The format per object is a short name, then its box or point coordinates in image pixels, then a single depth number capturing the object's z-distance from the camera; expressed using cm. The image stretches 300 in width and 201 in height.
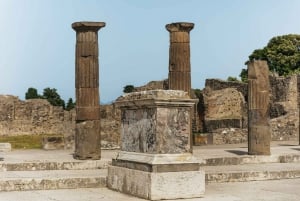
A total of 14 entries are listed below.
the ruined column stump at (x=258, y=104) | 1664
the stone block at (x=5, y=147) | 2140
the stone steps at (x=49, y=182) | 1042
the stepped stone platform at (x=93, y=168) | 1067
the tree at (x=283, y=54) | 5668
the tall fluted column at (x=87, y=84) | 1627
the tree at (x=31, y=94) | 7019
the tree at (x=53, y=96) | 6867
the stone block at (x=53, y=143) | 2147
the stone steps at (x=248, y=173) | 1152
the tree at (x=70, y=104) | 6684
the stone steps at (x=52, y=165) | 1346
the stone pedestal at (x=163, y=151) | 895
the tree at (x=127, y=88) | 6528
